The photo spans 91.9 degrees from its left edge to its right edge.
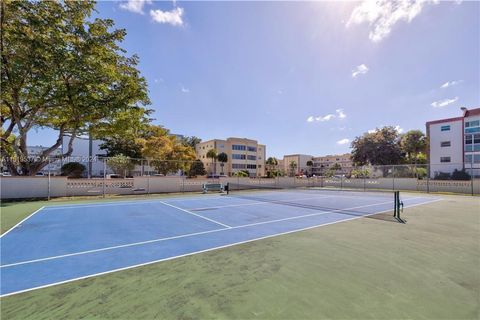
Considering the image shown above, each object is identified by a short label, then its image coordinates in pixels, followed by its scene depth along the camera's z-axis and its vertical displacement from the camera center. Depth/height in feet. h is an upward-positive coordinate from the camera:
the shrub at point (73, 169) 83.92 -1.73
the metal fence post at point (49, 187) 52.14 -5.20
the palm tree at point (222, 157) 211.82 +6.82
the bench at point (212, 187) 73.09 -7.20
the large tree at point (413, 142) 142.31 +13.73
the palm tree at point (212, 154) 198.02 +8.99
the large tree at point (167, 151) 99.58 +6.12
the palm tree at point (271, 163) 261.85 +1.70
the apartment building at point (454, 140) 114.83 +13.05
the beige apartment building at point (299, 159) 370.90 +9.08
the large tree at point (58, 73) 46.24 +20.13
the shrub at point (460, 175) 78.89 -3.64
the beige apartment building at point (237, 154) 226.17 +10.43
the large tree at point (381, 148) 144.05 +10.62
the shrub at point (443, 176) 92.03 -4.62
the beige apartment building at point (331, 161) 371.45 +6.23
